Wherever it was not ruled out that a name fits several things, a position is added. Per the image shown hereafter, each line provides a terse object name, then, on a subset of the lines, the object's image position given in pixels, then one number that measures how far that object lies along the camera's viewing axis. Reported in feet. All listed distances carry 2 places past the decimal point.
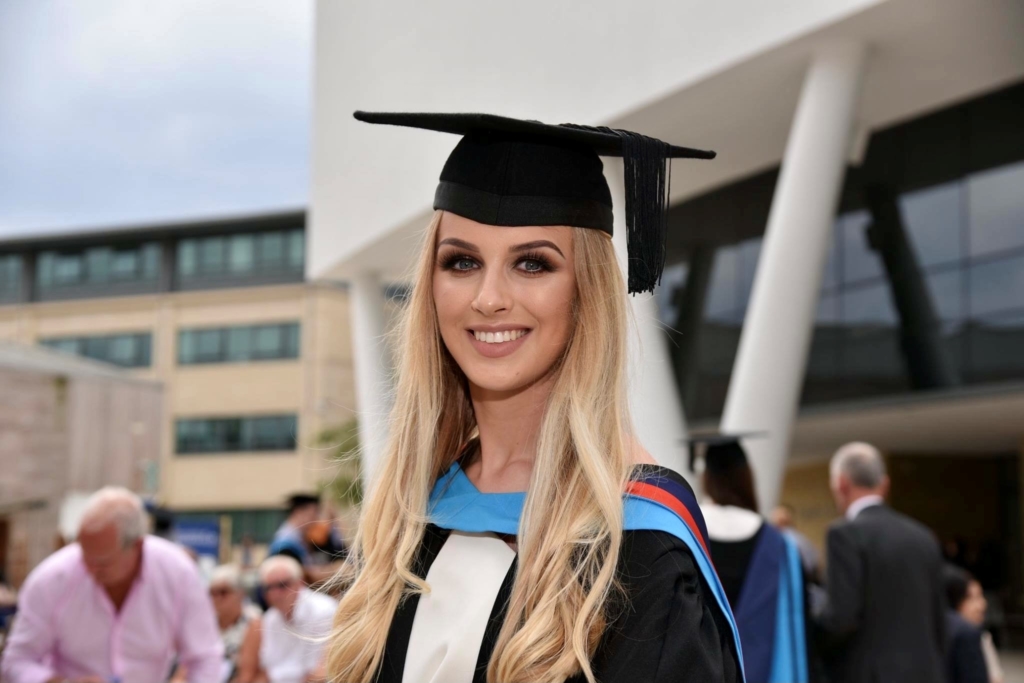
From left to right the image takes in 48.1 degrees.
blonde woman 5.24
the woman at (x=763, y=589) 14.73
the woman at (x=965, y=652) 18.58
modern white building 29.58
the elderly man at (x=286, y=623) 21.79
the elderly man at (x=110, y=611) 15.90
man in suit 17.17
